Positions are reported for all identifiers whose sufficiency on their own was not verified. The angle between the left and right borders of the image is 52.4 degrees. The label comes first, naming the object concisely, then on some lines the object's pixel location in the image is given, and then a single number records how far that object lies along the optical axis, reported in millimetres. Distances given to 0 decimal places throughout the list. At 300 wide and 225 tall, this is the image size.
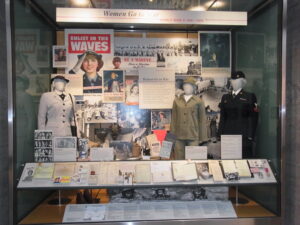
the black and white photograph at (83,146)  3021
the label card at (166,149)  3113
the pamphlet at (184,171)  2879
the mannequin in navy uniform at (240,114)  3250
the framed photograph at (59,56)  3350
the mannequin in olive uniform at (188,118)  3330
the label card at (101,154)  2939
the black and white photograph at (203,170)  2908
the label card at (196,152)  3053
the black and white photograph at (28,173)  2770
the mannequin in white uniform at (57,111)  3211
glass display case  2861
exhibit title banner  2873
